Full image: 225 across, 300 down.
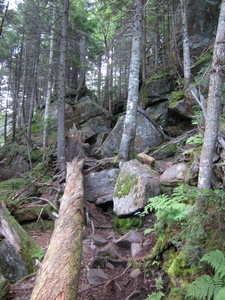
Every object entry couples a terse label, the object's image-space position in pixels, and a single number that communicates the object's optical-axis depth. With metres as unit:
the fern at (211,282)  2.30
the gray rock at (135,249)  4.62
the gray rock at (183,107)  10.59
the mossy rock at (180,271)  3.01
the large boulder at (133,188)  5.96
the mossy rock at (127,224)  5.90
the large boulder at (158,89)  14.64
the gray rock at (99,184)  8.01
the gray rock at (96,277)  3.92
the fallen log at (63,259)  2.59
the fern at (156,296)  3.03
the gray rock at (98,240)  5.53
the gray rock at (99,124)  17.65
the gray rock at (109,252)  4.76
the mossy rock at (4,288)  3.29
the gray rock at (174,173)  6.19
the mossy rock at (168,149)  9.17
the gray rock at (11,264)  4.17
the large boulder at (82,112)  17.80
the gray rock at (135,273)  3.88
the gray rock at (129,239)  5.13
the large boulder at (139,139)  11.06
